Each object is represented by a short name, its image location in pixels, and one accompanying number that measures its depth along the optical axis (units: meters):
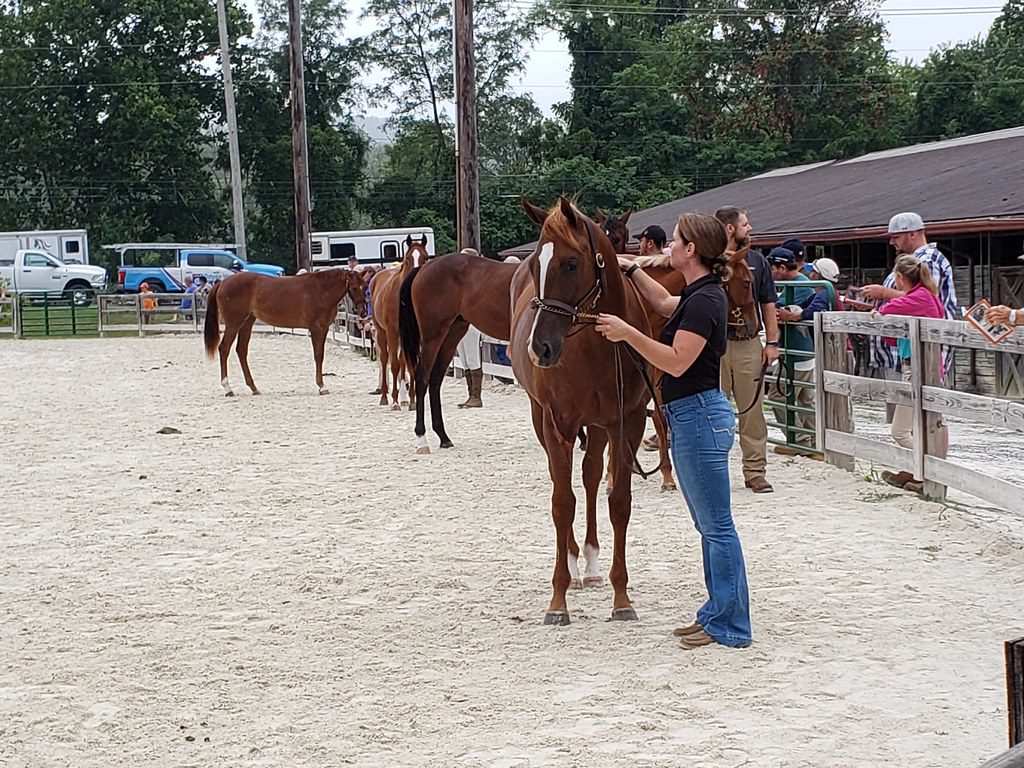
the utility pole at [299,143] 28.31
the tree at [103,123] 51.78
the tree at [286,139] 53.47
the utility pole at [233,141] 41.84
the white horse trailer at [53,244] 47.12
